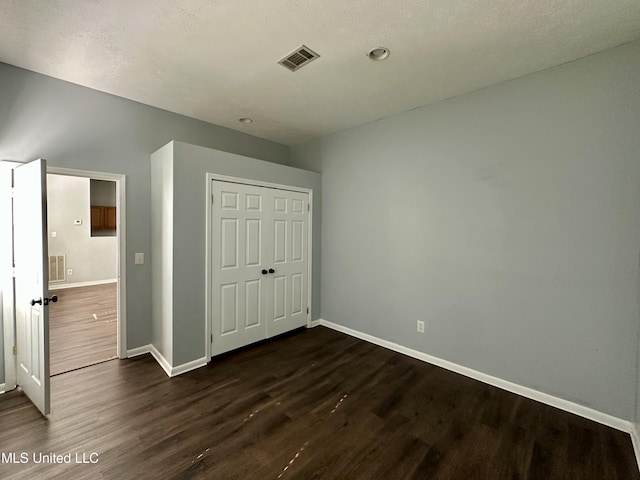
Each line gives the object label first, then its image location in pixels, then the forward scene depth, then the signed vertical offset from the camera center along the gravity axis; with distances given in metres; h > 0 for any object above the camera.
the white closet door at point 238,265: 3.03 -0.39
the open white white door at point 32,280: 2.06 -0.41
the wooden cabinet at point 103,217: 6.86 +0.36
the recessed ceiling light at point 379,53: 2.12 +1.46
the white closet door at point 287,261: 3.55 -0.38
